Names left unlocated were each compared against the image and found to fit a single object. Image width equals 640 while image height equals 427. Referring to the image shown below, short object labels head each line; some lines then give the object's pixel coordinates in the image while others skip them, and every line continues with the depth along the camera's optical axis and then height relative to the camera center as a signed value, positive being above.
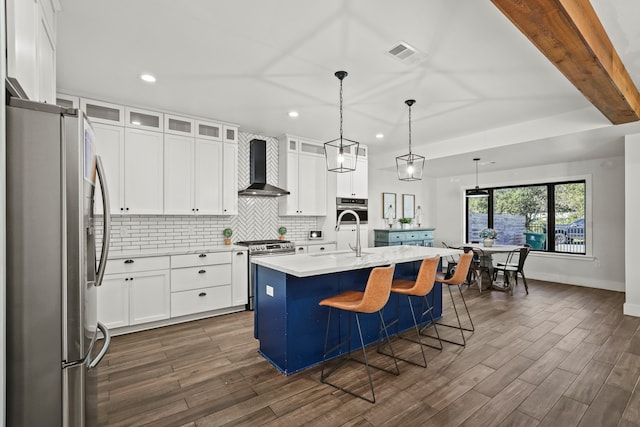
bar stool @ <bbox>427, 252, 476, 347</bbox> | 3.31 -0.61
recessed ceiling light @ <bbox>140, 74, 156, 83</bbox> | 3.09 +1.34
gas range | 4.54 -0.48
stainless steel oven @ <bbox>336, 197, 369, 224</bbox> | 5.74 +0.11
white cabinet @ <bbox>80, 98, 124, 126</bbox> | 3.60 +1.19
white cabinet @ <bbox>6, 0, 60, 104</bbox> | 1.27 +0.82
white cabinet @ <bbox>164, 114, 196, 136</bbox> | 4.12 +1.16
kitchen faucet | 3.13 -0.35
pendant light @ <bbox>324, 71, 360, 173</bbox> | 5.75 +1.04
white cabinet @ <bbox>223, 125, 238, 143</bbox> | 4.57 +1.15
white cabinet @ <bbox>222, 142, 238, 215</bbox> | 4.55 +0.50
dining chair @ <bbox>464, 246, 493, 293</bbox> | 5.78 -0.93
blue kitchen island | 2.64 -0.77
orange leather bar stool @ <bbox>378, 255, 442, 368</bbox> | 2.89 -0.64
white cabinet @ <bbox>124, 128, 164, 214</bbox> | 3.84 +0.52
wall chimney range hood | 4.78 +0.69
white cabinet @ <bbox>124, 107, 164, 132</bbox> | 3.85 +1.17
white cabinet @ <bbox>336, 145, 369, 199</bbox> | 5.76 +0.62
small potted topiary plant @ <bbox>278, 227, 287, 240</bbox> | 5.32 -0.29
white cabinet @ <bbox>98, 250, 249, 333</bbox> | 3.55 -0.90
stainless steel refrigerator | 1.17 -0.19
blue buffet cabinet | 6.60 -0.51
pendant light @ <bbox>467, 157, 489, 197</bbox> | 6.31 +0.39
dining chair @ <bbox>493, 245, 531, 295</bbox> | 5.51 -0.99
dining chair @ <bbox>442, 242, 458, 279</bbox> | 5.97 -1.02
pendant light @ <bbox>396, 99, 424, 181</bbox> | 6.53 +0.97
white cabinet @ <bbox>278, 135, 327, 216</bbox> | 5.21 +0.62
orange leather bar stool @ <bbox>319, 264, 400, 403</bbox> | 2.41 -0.69
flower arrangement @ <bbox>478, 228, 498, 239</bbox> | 6.06 -0.41
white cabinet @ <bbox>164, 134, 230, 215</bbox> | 4.13 +0.51
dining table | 5.66 -0.88
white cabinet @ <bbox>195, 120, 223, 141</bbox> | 4.36 +1.16
